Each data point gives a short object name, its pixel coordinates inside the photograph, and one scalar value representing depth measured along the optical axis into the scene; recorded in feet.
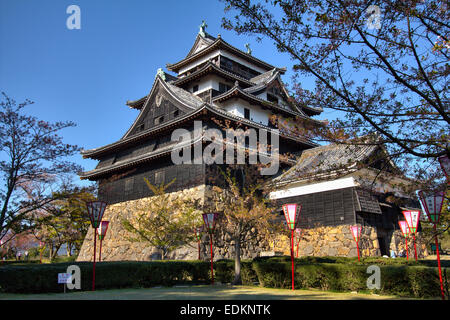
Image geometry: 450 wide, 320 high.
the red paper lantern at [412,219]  41.83
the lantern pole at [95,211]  40.32
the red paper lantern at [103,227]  46.19
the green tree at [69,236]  90.57
